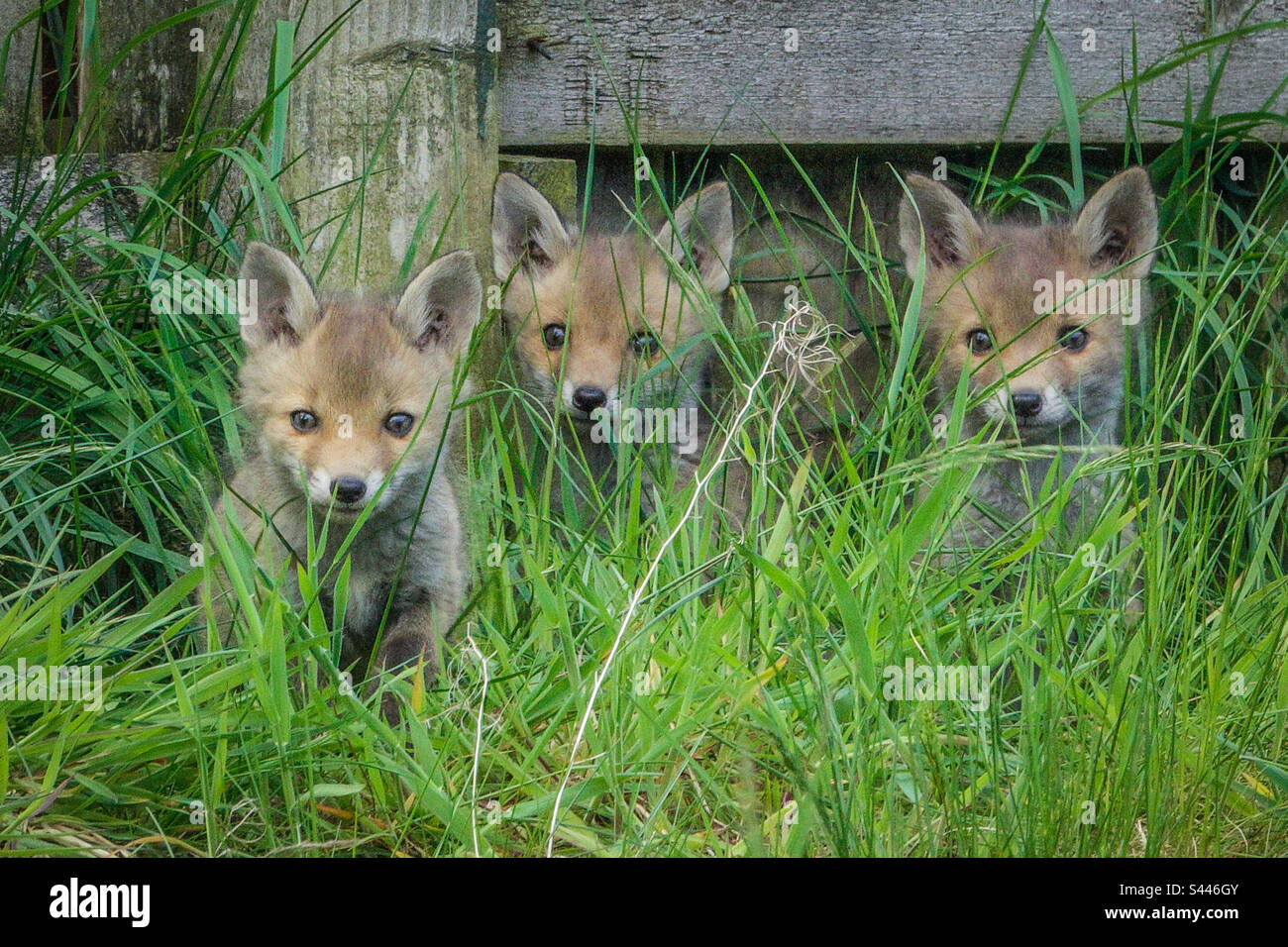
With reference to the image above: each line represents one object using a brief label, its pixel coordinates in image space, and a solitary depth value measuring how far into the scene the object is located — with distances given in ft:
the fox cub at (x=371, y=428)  7.04
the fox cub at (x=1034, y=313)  7.86
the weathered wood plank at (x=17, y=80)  8.75
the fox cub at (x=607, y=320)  8.32
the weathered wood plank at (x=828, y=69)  8.28
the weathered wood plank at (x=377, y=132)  8.13
